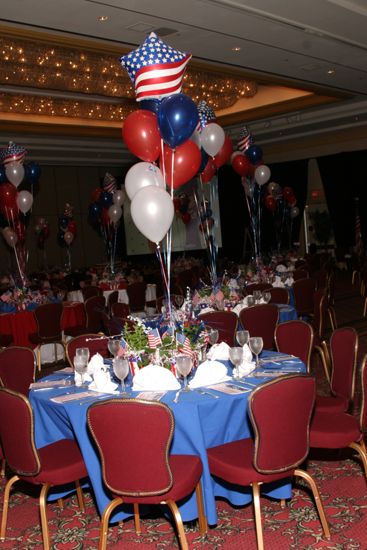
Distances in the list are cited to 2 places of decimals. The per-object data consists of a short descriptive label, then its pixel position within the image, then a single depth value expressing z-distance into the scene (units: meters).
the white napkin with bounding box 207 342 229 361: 4.18
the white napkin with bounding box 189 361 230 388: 3.75
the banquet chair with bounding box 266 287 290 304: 7.67
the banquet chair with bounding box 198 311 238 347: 5.70
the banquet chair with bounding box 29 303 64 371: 7.86
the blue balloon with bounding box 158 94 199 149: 4.44
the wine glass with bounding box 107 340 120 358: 3.98
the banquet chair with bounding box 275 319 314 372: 4.67
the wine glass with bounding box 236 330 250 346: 4.16
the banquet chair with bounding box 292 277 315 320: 8.28
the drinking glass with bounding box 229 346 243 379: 3.74
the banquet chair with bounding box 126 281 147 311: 9.94
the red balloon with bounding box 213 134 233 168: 7.51
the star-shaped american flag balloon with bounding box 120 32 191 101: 4.61
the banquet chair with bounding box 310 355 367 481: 3.58
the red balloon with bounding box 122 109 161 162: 4.70
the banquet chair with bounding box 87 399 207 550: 2.99
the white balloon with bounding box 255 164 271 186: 10.81
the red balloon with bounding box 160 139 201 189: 4.87
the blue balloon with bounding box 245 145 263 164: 10.49
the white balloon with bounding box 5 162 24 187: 10.36
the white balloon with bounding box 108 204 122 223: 13.01
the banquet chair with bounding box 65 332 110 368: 4.82
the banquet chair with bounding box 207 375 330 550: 3.10
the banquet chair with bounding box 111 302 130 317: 7.25
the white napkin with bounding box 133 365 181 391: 3.71
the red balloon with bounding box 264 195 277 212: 14.54
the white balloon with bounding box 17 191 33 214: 11.34
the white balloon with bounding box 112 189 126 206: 13.25
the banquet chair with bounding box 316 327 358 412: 4.07
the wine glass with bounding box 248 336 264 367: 3.90
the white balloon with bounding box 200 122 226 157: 6.83
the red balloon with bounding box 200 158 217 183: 7.55
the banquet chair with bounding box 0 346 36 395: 4.58
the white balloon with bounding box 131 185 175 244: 4.28
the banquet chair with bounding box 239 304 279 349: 6.16
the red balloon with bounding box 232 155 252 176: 10.43
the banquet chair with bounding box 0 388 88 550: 3.34
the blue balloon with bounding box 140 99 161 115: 4.80
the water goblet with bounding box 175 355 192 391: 3.50
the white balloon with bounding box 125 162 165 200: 4.86
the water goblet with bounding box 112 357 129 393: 3.63
